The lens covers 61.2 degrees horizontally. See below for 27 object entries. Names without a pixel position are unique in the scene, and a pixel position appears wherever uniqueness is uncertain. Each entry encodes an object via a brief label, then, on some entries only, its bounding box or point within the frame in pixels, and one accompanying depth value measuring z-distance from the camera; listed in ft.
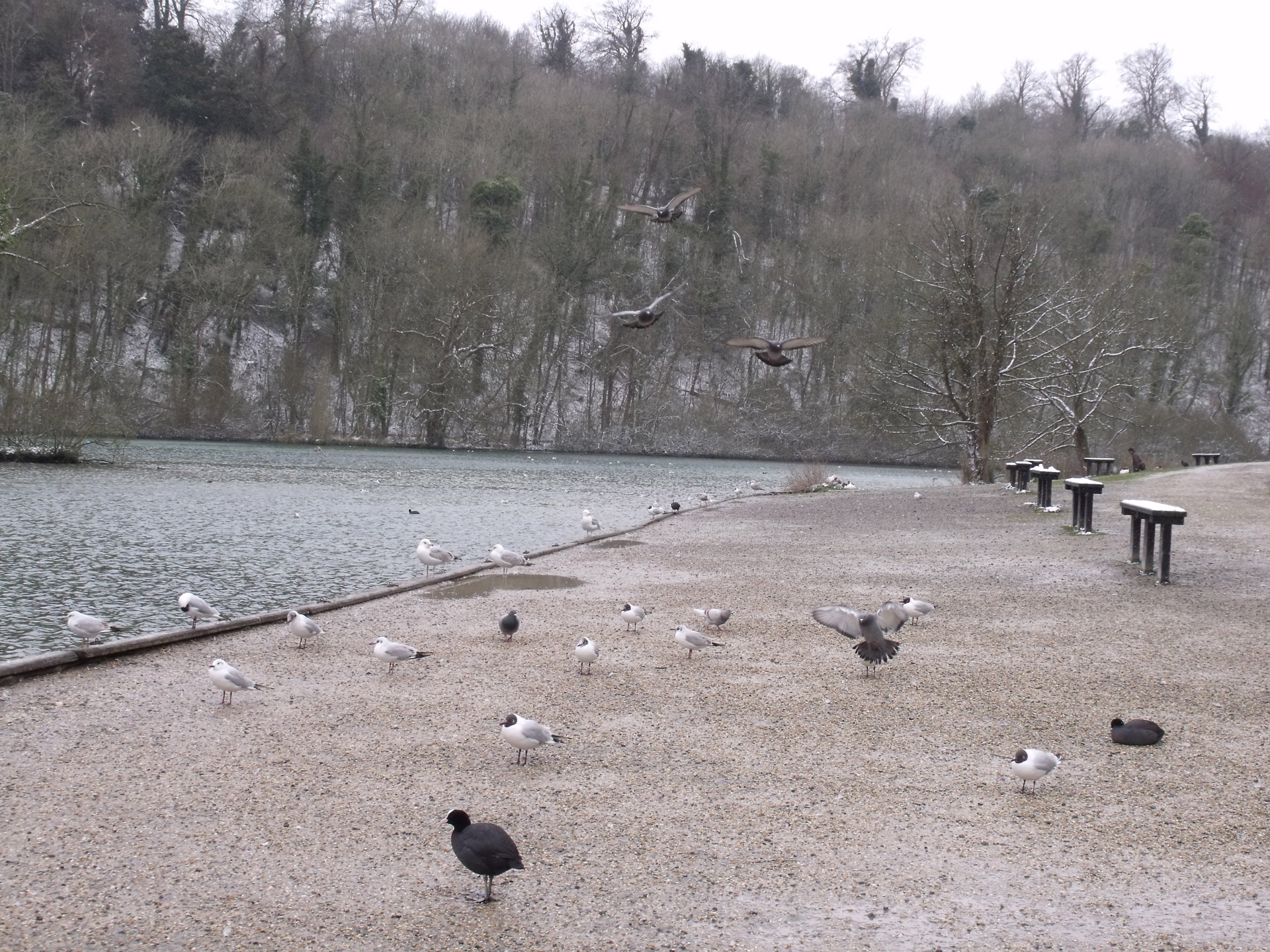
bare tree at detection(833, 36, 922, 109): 277.44
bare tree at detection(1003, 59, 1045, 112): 287.69
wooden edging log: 24.07
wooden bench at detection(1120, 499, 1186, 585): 36.96
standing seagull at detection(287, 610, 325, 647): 28.02
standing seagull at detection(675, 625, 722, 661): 27.32
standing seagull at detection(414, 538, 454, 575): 41.81
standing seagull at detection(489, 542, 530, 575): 42.32
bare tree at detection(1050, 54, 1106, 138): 283.18
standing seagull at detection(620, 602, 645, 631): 31.04
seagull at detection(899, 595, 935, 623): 31.48
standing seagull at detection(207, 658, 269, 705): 22.17
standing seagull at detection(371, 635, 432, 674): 25.70
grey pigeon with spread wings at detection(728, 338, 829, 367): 54.19
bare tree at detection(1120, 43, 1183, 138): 283.18
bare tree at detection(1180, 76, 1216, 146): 275.18
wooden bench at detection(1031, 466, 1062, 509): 64.69
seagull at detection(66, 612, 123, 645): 27.20
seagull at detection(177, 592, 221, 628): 30.04
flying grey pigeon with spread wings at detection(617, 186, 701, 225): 53.61
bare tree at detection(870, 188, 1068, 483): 95.81
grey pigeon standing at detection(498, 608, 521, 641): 29.43
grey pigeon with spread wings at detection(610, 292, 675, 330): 56.70
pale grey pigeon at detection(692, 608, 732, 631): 30.48
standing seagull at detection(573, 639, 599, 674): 25.41
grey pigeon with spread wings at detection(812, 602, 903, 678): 25.62
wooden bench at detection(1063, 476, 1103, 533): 50.57
